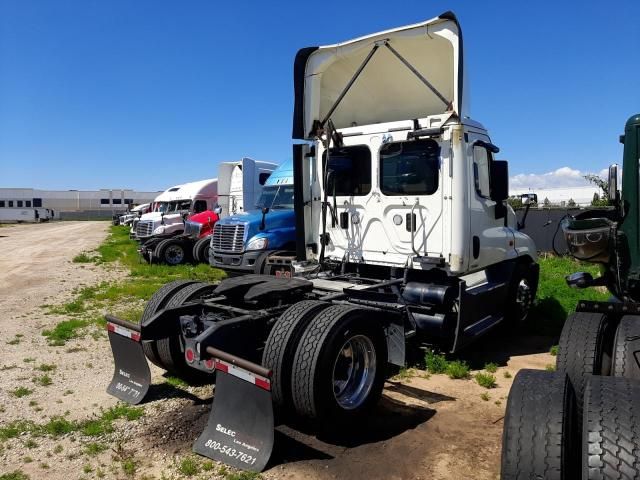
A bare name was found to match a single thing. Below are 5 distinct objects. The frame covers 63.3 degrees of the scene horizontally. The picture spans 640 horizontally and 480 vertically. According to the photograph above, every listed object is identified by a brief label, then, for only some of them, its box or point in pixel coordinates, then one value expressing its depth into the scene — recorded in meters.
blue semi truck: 11.28
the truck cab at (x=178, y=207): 20.05
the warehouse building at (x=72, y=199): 91.62
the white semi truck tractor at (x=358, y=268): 4.12
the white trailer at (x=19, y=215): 68.44
